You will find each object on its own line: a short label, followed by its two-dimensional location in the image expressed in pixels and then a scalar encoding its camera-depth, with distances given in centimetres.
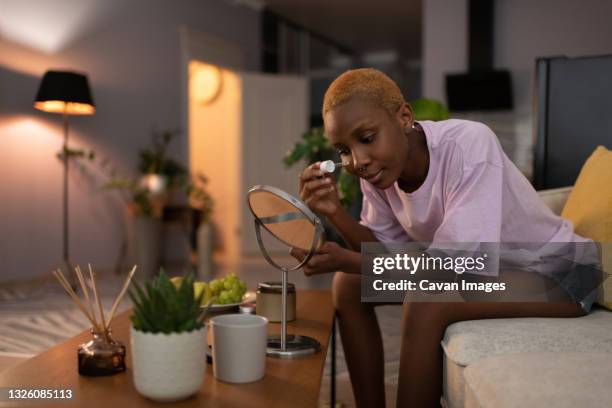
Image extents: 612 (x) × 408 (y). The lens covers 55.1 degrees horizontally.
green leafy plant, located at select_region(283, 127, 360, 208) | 313
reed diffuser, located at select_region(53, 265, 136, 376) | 97
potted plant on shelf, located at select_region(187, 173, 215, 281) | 518
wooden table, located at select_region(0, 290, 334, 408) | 86
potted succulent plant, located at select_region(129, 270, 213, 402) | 82
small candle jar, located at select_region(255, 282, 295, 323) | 140
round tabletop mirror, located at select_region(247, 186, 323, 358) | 102
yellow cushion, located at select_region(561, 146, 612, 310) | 142
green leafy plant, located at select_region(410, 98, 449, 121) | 294
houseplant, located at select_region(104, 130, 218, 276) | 491
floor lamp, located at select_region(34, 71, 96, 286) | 387
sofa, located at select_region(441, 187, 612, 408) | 84
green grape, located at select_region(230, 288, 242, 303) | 151
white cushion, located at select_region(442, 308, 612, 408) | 110
